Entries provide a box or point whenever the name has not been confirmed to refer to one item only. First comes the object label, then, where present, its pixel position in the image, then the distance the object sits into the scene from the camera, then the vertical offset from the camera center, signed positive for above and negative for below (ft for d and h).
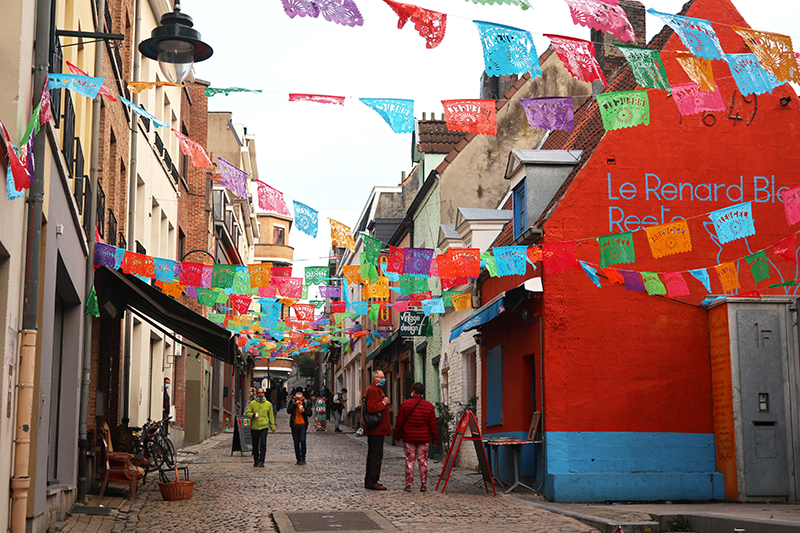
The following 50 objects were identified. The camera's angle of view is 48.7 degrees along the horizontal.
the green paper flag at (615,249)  44.11 +6.21
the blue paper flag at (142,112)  29.25 +8.96
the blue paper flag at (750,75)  34.24 +11.66
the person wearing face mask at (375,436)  46.34 -3.25
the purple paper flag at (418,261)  49.78 +6.35
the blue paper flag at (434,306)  61.36 +4.78
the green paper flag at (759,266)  44.88 +5.45
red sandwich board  45.96 -3.81
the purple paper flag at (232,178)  41.22 +9.24
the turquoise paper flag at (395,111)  31.94 +9.45
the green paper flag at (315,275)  60.70 +6.80
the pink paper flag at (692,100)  36.09 +11.53
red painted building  44.39 +3.62
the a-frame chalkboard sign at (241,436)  76.23 -5.32
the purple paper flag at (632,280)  44.55 +4.71
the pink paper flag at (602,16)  27.27 +11.16
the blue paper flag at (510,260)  45.14 +5.85
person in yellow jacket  61.98 -3.34
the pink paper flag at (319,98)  30.91 +9.63
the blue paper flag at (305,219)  48.34 +8.48
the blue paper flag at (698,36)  30.32 +11.66
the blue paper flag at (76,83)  27.04 +8.91
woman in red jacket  46.52 -2.92
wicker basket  40.63 -5.27
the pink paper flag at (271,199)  43.62 +8.63
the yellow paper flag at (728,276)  44.60 +4.92
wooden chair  40.77 -4.29
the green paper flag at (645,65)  32.22 +11.26
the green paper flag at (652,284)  44.65 +4.52
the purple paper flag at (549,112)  33.96 +10.06
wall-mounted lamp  28.30 +10.64
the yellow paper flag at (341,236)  55.11 +8.65
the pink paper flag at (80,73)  28.72 +10.55
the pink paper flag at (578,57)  30.60 +10.99
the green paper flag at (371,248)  54.75 +7.91
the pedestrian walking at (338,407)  129.08 -4.90
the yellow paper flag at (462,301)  60.80 +5.08
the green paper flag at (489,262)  45.73 +5.79
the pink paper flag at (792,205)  43.62 +8.32
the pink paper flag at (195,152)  36.32 +9.33
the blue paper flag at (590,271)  45.42 +5.26
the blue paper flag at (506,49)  28.91 +10.69
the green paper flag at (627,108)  35.78 +10.73
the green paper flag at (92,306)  40.34 +3.15
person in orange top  63.00 -3.49
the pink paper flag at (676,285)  45.16 +4.53
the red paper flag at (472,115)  33.09 +9.74
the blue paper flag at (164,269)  46.96 +5.61
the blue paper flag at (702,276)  45.03 +4.96
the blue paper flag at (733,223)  42.78 +7.31
